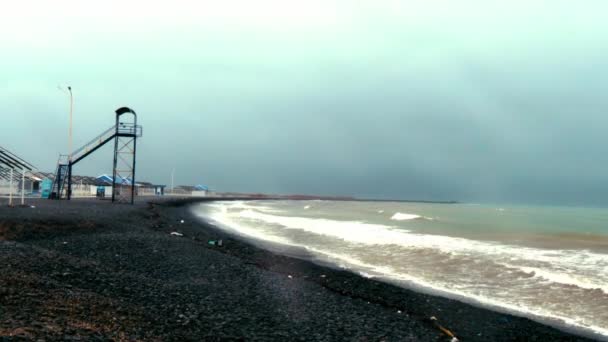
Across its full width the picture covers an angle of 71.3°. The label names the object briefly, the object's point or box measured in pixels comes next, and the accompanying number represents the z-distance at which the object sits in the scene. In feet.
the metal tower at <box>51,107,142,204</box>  122.83
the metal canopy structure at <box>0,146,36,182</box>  122.37
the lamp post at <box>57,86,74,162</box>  125.49
